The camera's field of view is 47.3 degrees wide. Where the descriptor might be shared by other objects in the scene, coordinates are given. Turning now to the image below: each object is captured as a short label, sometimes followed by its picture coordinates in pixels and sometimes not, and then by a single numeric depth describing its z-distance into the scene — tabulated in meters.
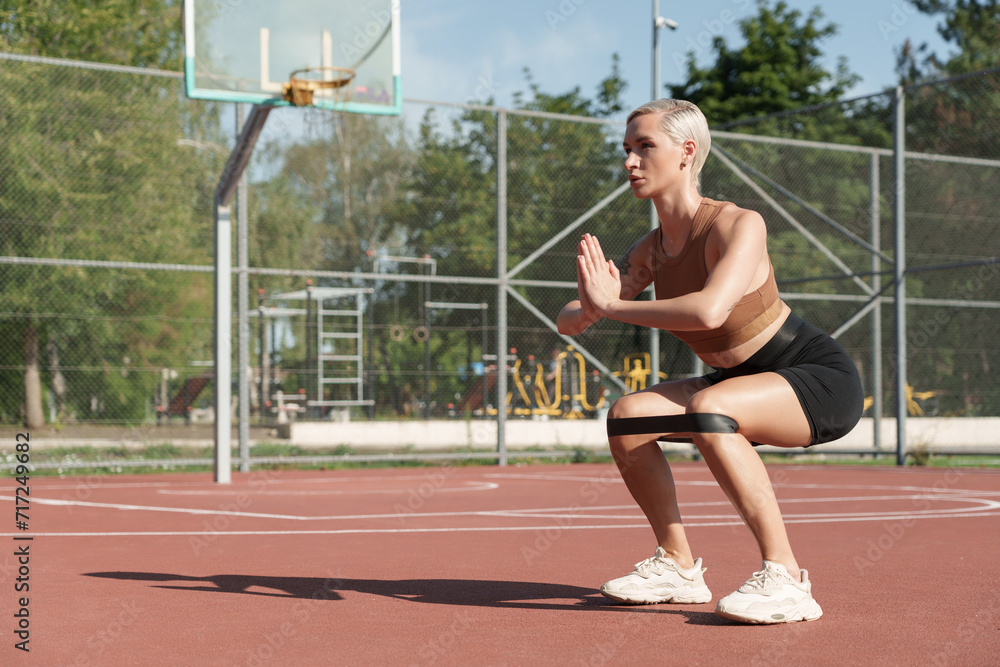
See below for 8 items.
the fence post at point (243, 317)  11.01
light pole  13.59
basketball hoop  8.61
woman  3.24
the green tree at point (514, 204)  13.90
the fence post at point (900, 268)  12.38
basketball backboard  8.54
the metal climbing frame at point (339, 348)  13.51
